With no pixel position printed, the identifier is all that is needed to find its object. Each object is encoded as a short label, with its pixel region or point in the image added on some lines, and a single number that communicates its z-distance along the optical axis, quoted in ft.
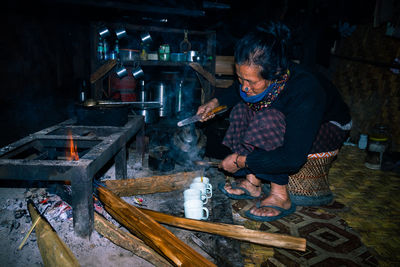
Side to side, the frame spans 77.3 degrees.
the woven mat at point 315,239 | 6.34
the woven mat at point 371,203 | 7.14
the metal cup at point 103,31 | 14.15
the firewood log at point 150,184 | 8.52
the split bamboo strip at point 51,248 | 5.05
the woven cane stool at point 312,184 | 8.61
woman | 6.86
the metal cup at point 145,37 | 15.33
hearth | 5.83
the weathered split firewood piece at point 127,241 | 5.69
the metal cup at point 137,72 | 15.14
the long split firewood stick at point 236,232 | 5.96
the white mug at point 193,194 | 7.78
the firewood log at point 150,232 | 5.12
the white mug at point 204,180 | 8.96
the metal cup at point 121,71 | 14.67
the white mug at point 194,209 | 7.24
